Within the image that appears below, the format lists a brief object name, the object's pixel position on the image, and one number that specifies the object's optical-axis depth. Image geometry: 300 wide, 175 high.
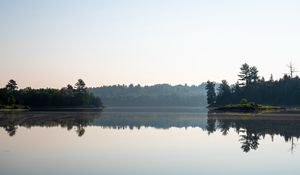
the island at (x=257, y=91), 133.62
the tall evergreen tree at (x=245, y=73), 148.12
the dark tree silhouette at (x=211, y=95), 152.45
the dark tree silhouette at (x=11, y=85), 169.12
